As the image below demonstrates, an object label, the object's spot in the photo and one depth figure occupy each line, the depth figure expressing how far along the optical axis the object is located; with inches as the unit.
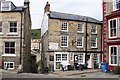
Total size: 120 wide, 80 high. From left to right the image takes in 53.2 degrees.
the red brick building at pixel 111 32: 438.0
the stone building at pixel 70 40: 558.6
